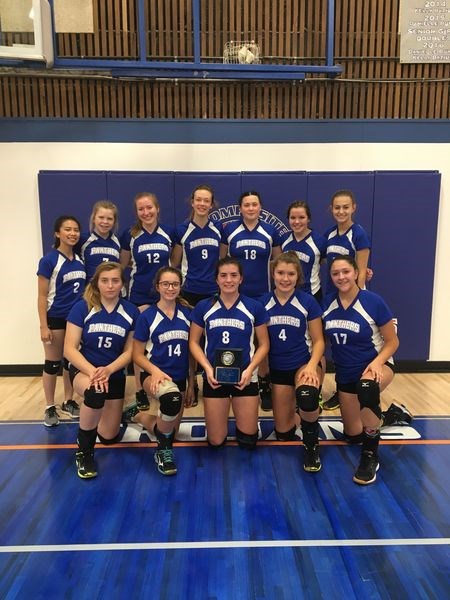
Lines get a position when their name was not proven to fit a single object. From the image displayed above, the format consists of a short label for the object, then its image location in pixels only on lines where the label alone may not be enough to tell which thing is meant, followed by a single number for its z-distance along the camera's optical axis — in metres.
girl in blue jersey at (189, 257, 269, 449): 3.36
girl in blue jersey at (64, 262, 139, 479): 3.13
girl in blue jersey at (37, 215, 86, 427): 3.94
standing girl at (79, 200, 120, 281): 4.13
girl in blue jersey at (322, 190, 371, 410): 4.09
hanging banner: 4.91
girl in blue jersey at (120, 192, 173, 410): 4.11
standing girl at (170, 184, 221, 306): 4.24
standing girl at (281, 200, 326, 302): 4.05
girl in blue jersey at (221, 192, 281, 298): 4.12
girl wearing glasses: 3.17
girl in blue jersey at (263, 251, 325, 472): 3.30
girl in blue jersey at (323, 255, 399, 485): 3.07
